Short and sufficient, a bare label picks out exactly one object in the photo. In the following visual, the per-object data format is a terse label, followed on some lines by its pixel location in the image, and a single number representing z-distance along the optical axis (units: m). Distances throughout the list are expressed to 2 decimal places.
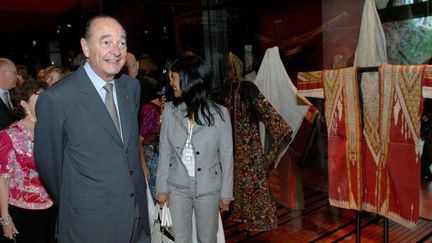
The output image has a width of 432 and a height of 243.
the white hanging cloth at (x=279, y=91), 2.84
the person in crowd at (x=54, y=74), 2.97
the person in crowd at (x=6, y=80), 3.14
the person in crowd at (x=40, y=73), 3.83
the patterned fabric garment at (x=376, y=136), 1.90
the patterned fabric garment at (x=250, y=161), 2.78
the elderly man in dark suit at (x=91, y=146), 1.54
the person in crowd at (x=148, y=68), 4.24
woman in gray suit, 2.13
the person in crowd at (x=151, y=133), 2.79
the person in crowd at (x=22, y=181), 2.12
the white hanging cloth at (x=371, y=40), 2.11
